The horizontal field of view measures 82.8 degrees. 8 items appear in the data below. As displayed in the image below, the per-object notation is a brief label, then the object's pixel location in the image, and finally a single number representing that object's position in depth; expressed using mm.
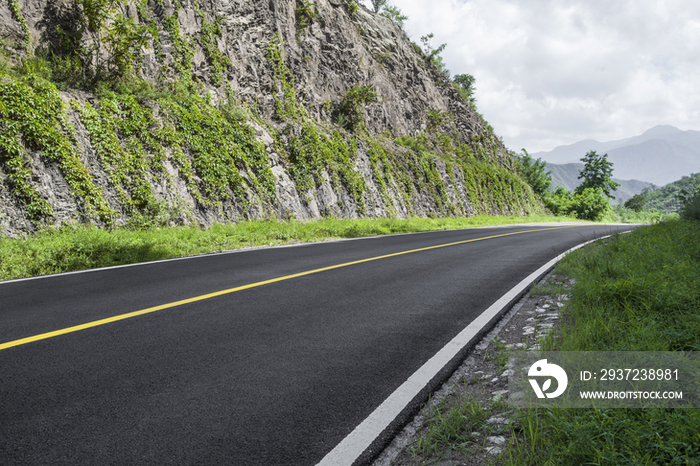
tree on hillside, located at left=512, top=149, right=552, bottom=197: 52875
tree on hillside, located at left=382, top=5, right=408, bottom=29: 39031
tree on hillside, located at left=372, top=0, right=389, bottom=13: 39719
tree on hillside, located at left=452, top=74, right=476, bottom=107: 48141
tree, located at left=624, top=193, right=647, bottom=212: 91375
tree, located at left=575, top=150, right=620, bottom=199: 58719
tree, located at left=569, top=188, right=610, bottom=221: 54688
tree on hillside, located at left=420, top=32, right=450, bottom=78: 41694
